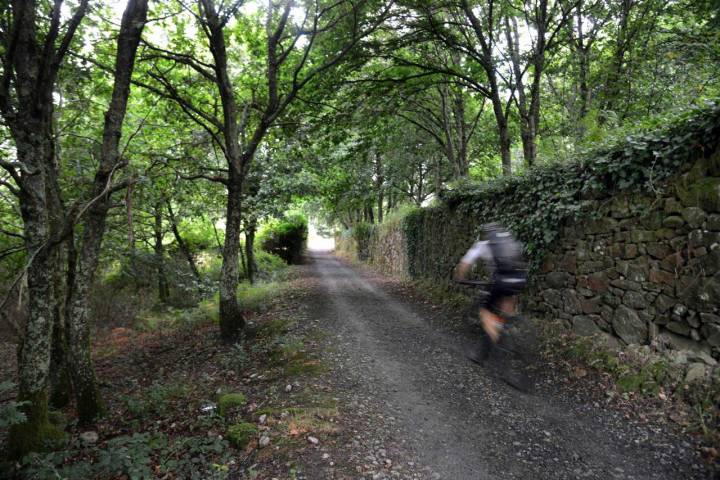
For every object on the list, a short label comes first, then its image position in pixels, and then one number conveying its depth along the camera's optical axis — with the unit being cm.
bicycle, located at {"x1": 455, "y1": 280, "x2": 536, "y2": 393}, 529
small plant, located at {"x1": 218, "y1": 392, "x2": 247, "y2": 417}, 496
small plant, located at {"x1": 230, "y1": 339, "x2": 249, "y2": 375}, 679
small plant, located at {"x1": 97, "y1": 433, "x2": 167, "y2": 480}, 365
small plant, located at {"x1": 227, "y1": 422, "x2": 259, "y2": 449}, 405
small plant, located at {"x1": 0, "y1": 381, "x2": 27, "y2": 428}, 334
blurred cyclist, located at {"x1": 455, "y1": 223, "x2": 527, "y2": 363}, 530
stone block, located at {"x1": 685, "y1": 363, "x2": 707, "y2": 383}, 414
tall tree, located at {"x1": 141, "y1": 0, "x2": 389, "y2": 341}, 805
